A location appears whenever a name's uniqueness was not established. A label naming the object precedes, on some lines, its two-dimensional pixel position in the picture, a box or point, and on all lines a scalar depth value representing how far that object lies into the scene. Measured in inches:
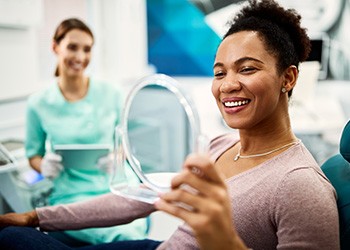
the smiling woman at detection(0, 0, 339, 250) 28.5
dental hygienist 71.6
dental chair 37.2
